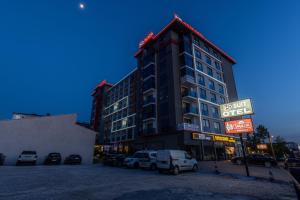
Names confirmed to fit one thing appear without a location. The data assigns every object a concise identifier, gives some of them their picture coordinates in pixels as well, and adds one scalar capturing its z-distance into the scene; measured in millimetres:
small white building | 23547
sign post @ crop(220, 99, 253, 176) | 16688
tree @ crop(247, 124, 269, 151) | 57472
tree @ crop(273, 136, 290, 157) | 57684
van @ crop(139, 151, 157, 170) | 18095
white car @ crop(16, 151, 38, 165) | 22094
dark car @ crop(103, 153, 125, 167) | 22797
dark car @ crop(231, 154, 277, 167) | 23000
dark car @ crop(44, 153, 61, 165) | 23938
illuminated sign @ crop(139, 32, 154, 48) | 42212
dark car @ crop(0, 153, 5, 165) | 21547
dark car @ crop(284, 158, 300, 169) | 25234
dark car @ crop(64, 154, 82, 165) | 26156
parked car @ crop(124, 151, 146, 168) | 19781
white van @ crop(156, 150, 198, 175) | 14141
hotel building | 32469
